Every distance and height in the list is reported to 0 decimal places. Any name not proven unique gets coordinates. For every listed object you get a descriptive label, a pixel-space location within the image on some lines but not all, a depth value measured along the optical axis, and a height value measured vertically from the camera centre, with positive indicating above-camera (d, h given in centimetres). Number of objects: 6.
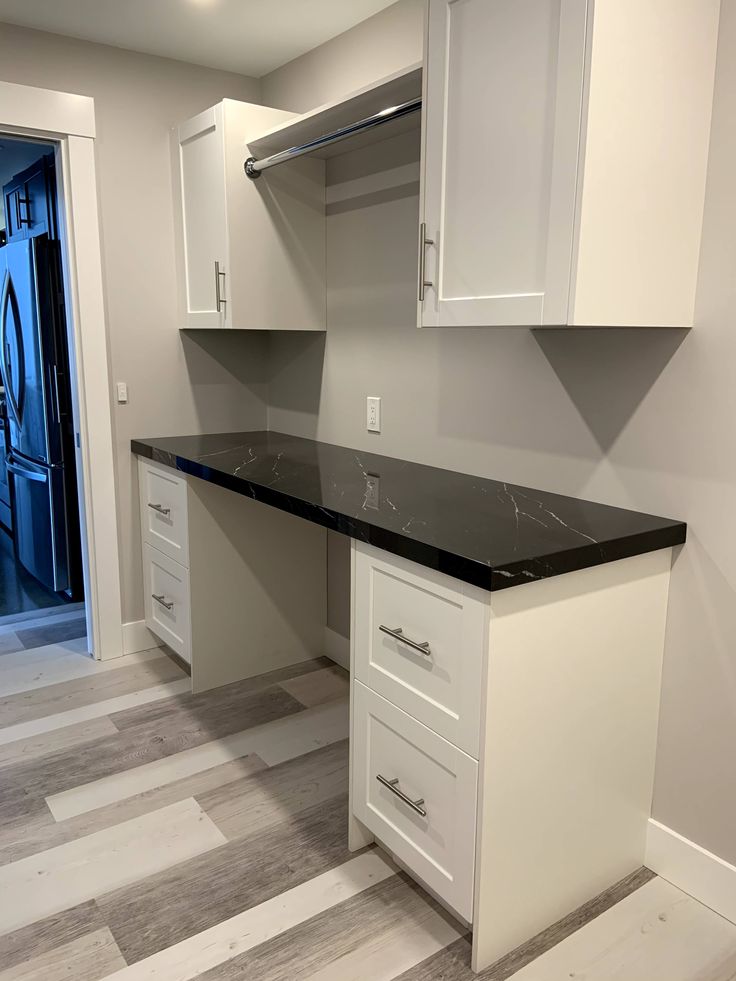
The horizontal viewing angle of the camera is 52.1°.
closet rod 197 +61
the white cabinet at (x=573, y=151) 143 +40
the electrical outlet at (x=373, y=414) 264 -23
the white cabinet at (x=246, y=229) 260 +42
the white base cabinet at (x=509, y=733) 148 -81
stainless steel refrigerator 351 -27
